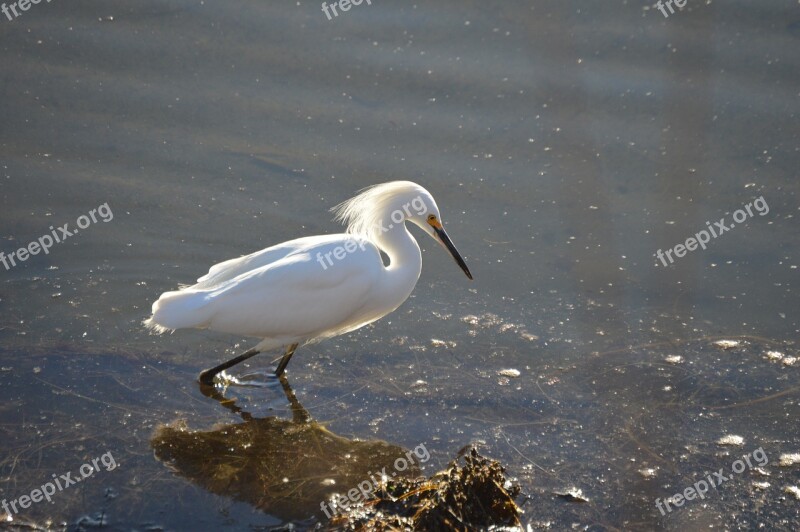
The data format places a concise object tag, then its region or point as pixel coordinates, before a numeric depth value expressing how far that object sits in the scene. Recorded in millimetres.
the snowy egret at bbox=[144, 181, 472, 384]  10648
